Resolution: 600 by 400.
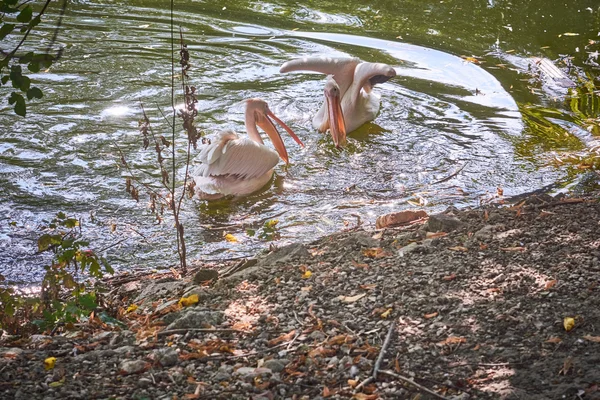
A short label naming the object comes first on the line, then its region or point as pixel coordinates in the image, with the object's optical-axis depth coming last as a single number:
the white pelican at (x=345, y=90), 8.48
